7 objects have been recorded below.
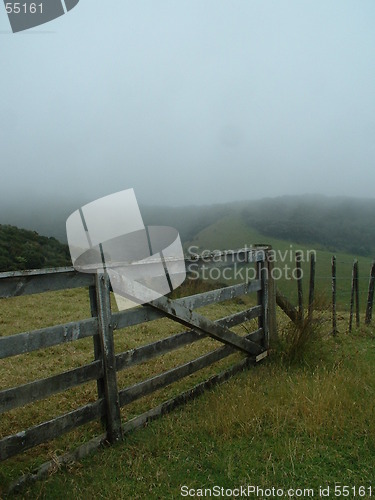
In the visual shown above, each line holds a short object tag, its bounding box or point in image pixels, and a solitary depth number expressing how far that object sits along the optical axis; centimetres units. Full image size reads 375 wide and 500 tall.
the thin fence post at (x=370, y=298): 1118
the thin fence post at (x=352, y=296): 995
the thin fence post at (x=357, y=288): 1075
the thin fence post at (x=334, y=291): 880
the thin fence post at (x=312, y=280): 912
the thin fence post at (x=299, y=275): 864
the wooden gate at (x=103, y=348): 325
